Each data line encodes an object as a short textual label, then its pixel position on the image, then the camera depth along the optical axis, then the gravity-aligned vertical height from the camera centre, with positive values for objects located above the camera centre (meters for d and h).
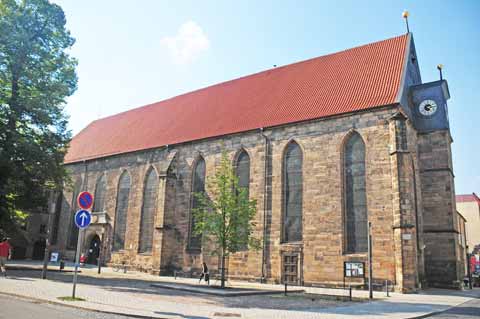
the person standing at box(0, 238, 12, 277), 19.26 -0.67
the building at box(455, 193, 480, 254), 63.44 +5.70
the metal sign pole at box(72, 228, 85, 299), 11.62 -0.38
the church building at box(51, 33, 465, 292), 20.56 +4.35
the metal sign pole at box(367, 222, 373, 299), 16.17 -0.42
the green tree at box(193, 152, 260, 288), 19.75 +1.36
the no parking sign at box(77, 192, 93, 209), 12.26 +1.24
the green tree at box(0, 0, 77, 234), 20.31 +7.25
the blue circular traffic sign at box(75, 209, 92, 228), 12.12 +0.69
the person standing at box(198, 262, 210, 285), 21.19 -1.45
